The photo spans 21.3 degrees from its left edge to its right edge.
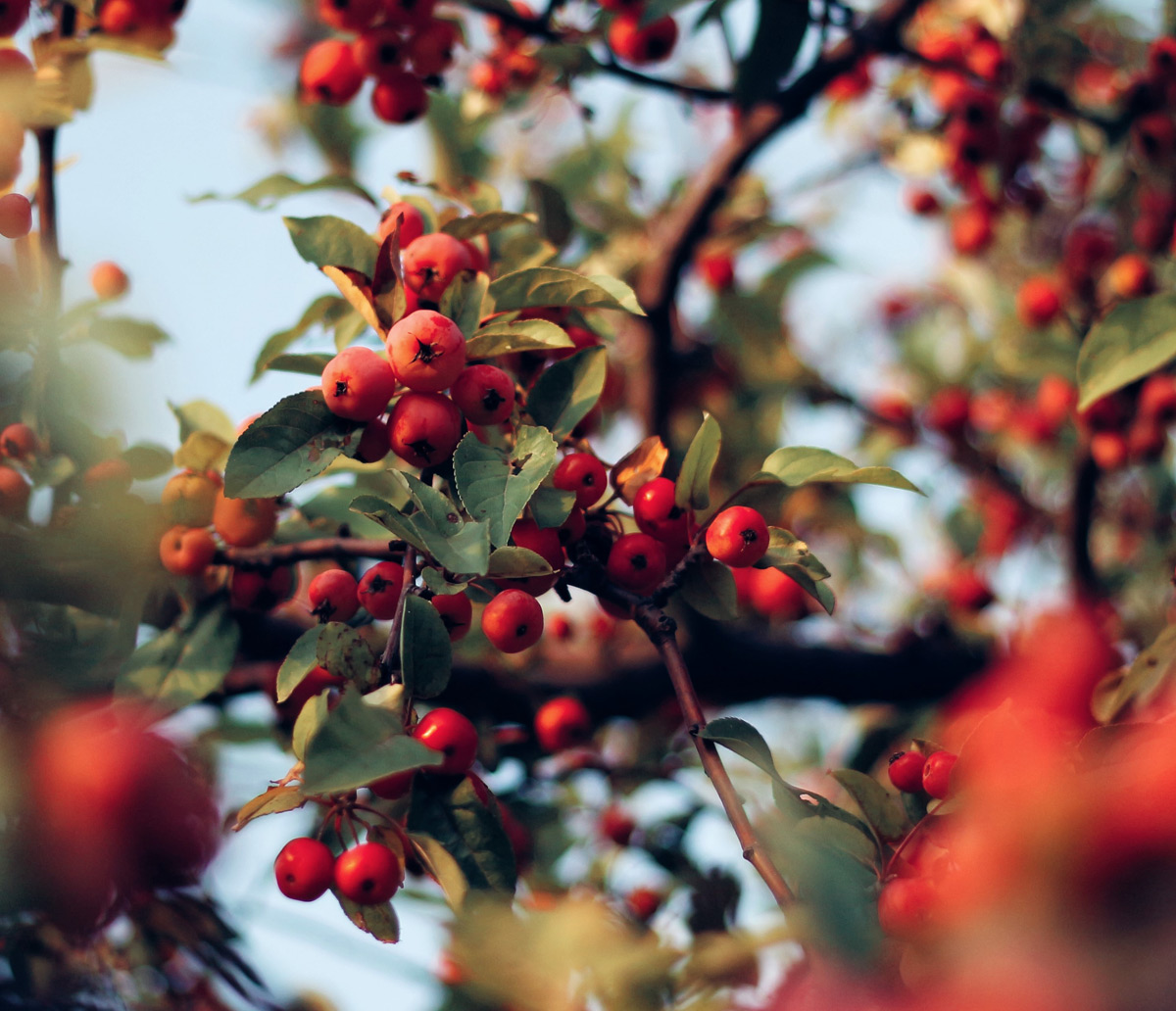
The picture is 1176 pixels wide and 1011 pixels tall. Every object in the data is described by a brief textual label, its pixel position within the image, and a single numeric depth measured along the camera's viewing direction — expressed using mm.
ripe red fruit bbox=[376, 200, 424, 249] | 541
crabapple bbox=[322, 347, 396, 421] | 498
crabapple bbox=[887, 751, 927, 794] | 522
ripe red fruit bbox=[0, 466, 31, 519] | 560
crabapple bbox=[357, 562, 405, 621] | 511
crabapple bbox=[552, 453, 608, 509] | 517
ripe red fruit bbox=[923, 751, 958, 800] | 510
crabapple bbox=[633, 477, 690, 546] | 519
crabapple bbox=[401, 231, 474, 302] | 530
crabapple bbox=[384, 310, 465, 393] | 500
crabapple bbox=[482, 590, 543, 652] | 502
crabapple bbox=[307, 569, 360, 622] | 520
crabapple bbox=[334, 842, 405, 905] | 495
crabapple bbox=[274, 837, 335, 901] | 495
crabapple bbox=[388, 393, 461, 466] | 501
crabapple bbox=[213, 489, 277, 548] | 544
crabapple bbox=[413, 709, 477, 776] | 502
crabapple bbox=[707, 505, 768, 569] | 507
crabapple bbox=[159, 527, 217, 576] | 543
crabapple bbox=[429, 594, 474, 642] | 512
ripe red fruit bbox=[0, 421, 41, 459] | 565
